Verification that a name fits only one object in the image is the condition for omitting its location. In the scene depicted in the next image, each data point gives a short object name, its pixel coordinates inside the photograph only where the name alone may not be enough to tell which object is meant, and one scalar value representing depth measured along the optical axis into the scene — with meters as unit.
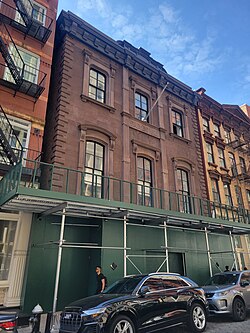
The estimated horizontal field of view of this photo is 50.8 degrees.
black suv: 5.81
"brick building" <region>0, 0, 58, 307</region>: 10.00
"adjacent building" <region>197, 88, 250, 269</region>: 19.56
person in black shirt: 8.98
